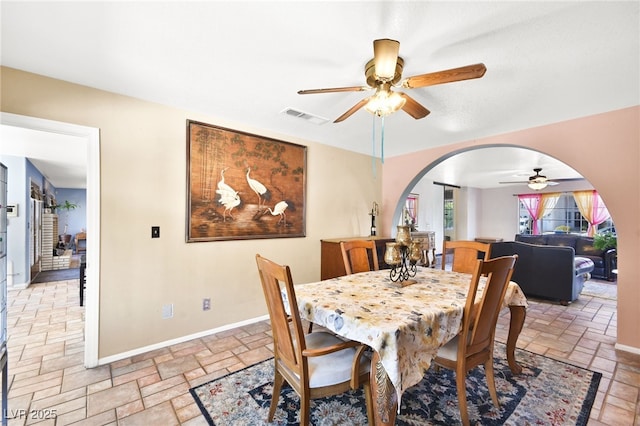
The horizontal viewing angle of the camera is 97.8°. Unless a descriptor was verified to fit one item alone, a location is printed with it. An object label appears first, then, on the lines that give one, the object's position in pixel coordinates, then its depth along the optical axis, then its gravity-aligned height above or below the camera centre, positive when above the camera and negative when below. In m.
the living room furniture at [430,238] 6.61 -0.67
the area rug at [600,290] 4.52 -1.34
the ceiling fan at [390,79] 1.52 +0.80
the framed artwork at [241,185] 2.85 +0.30
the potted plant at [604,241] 5.76 -0.59
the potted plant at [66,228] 8.80 -0.64
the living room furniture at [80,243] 8.59 -1.03
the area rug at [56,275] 5.43 -1.37
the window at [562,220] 7.57 -0.21
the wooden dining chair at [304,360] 1.36 -0.81
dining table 1.29 -0.55
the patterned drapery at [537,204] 7.99 +0.27
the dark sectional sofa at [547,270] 3.95 -0.85
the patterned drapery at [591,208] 7.02 +0.13
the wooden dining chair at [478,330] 1.55 -0.71
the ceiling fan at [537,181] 5.80 +0.68
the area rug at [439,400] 1.70 -1.27
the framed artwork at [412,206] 7.64 +0.17
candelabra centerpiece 2.06 -0.32
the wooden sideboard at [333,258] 3.69 -0.63
